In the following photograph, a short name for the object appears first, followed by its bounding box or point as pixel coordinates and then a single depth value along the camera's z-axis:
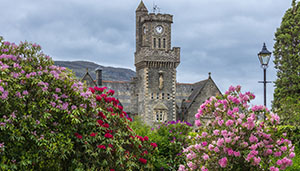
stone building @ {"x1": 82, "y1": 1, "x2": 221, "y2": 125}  58.72
